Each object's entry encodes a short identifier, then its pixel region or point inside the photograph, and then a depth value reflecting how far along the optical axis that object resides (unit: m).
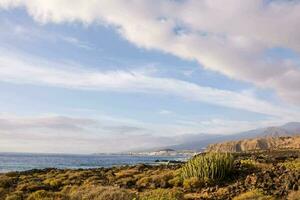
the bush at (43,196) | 11.73
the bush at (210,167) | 15.45
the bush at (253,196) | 11.13
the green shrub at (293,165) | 16.14
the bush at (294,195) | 10.83
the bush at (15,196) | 12.99
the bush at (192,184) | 14.58
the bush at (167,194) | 10.40
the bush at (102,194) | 10.95
